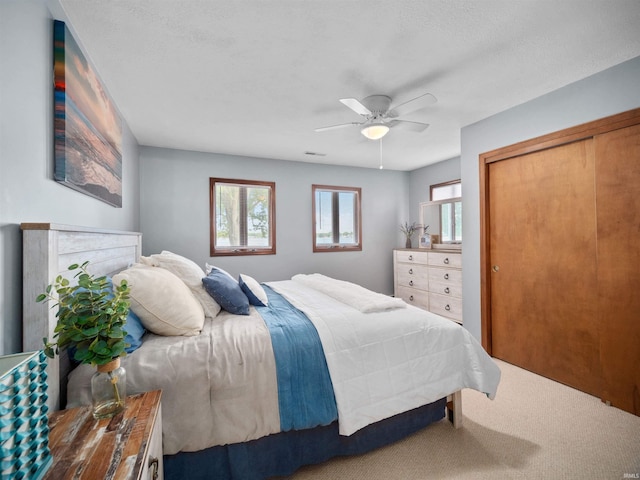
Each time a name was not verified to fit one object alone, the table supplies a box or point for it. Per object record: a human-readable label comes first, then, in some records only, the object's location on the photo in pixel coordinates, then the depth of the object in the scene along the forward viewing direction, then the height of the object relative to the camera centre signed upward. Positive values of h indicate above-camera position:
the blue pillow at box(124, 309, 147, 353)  1.35 -0.44
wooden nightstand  0.80 -0.63
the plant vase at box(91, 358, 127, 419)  1.05 -0.55
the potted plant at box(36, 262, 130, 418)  0.99 -0.31
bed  1.29 -0.66
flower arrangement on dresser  5.29 +0.23
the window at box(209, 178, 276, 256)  4.18 +0.41
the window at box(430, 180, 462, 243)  4.46 +0.51
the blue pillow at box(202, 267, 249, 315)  1.94 -0.36
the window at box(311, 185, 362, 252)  4.89 +0.43
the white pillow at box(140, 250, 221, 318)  1.93 -0.22
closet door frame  2.25 +0.84
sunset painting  1.40 +0.71
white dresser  3.88 -0.58
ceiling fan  2.28 +1.12
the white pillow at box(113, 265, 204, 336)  1.51 -0.33
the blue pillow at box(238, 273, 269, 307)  2.19 -0.39
